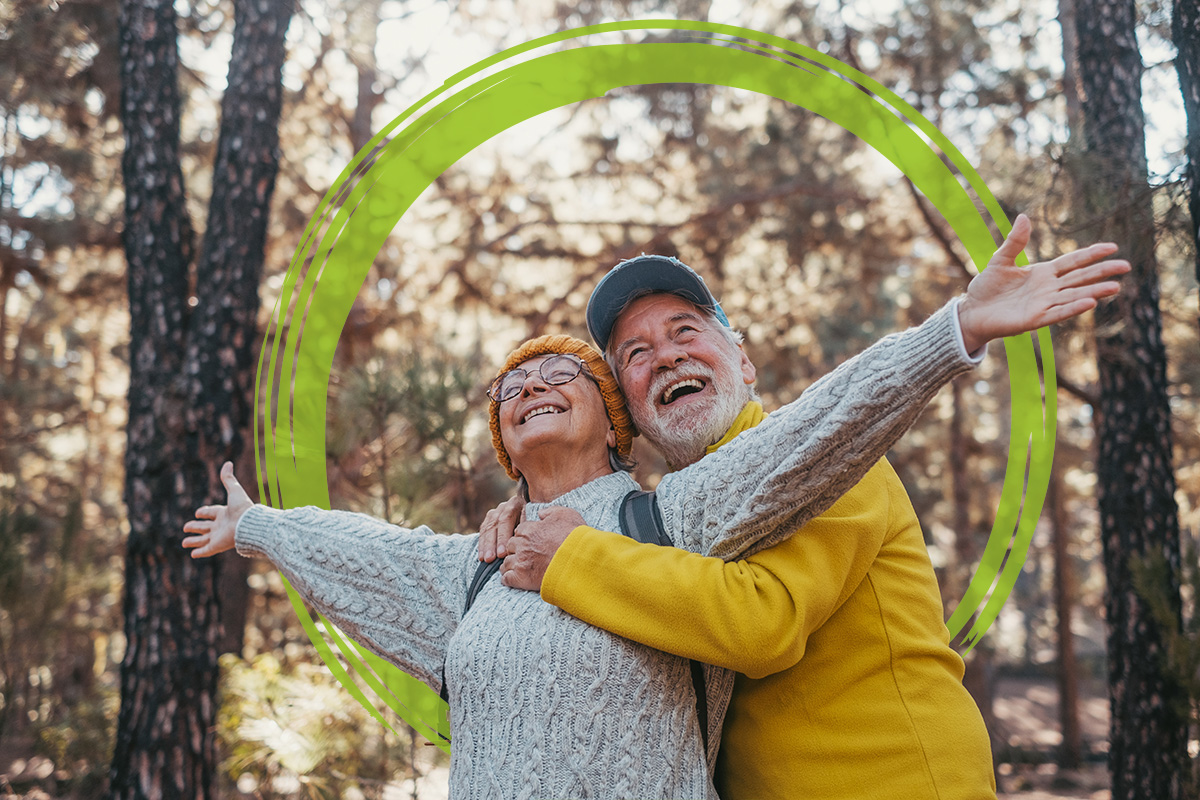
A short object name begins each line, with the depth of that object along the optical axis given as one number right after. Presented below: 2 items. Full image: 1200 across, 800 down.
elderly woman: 1.45
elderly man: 1.48
